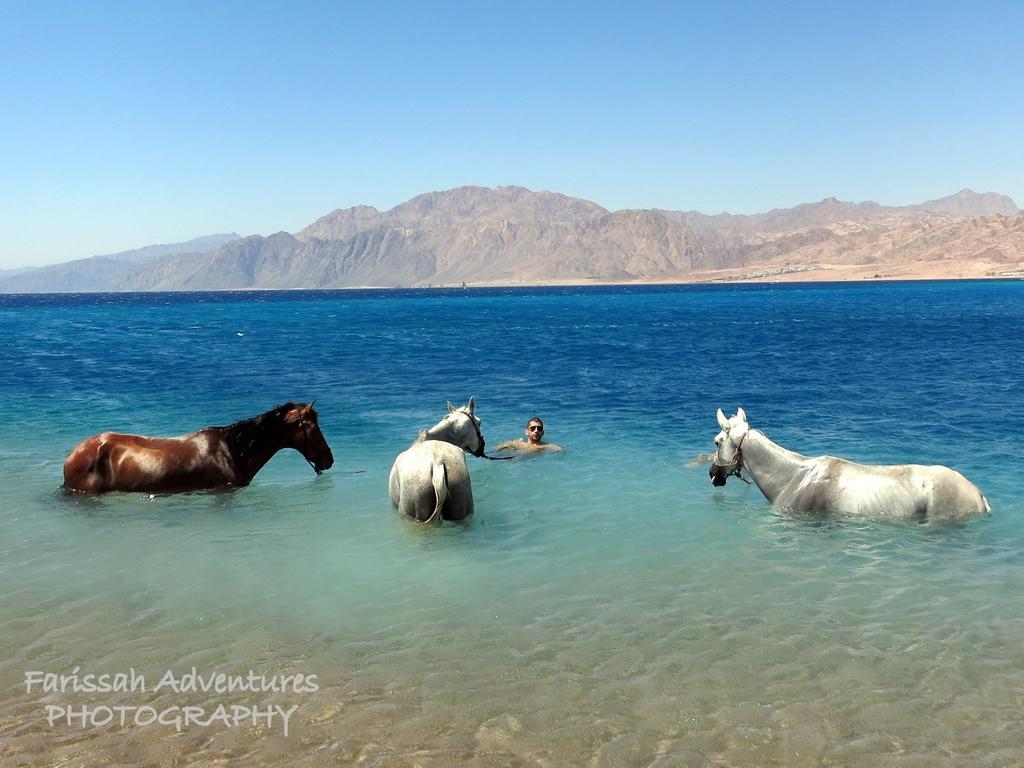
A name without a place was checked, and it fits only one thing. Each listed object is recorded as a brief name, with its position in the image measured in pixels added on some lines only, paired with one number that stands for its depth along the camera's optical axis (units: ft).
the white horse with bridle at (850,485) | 38.17
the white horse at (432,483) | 38.45
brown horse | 43.39
